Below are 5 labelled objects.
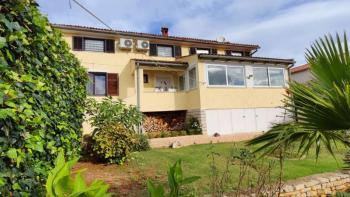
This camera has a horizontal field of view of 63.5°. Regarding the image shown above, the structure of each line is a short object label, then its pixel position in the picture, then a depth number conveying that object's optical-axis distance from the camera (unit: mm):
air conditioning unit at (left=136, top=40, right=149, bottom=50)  21219
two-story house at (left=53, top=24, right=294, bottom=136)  19891
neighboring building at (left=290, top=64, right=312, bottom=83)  32669
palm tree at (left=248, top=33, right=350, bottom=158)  3510
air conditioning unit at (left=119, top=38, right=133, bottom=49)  20531
